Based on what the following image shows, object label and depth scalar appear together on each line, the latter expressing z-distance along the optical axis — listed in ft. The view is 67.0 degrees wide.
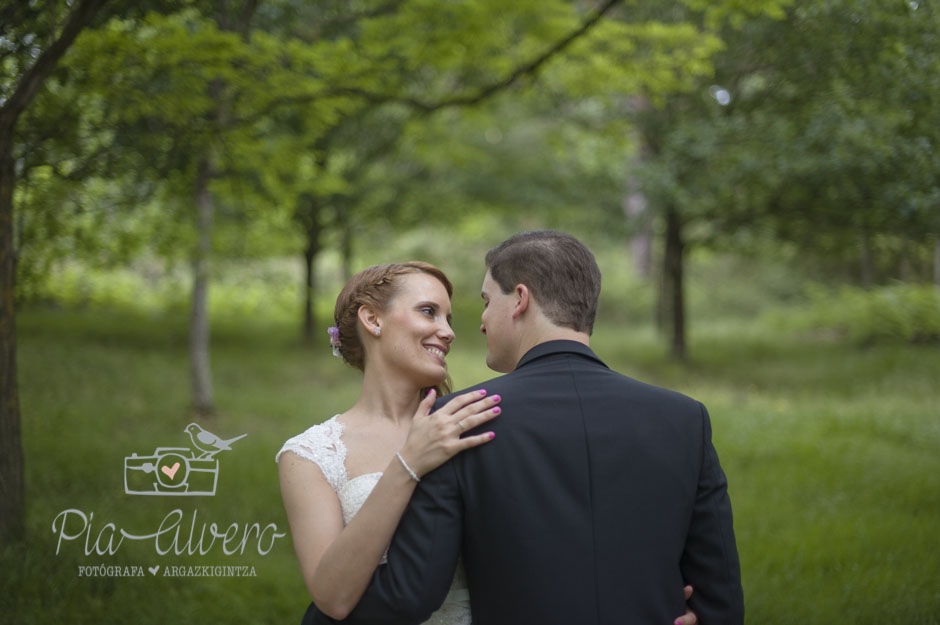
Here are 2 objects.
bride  6.79
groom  6.61
